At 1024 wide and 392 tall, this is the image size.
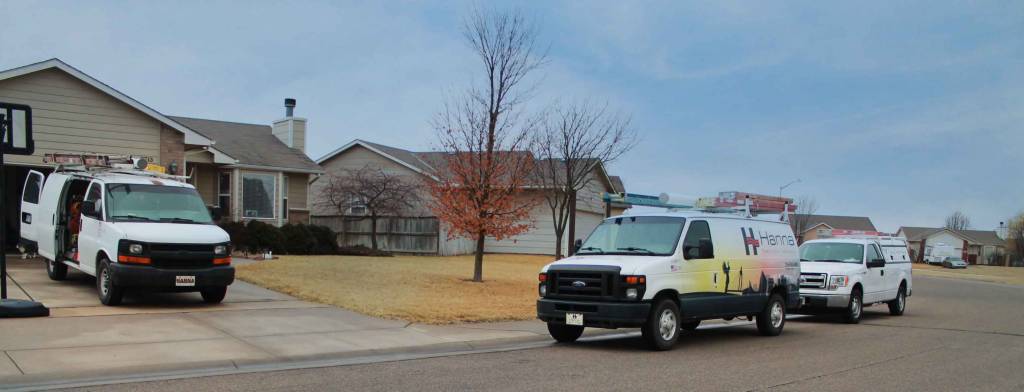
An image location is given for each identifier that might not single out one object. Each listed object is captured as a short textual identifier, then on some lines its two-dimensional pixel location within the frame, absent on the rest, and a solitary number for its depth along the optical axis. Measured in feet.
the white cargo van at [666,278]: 35.60
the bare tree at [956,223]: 395.73
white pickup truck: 54.39
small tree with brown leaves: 62.75
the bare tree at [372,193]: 104.83
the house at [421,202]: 112.27
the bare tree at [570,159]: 69.77
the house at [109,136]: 60.18
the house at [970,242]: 333.21
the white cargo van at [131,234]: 40.01
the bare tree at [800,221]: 197.38
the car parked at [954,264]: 249.75
